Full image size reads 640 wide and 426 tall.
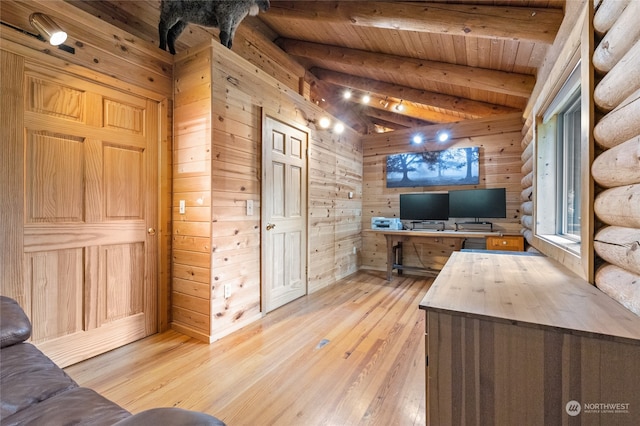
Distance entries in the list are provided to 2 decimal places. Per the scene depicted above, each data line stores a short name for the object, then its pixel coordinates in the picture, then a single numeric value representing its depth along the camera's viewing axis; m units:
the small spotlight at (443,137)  4.53
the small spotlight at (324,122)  3.94
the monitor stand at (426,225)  4.53
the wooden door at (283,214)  3.03
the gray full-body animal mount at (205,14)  2.29
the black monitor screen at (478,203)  3.99
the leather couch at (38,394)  0.88
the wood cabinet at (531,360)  0.87
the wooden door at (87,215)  1.88
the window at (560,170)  2.11
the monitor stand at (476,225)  4.19
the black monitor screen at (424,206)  4.36
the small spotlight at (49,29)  1.75
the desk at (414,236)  3.84
